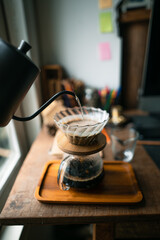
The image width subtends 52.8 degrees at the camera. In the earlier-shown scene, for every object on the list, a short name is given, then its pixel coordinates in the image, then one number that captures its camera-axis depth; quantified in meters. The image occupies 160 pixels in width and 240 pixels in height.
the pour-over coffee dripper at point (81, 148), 0.47
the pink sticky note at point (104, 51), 1.15
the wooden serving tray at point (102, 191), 0.48
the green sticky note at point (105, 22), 1.09
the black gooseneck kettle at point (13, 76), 0.32
